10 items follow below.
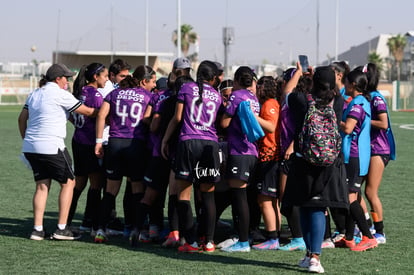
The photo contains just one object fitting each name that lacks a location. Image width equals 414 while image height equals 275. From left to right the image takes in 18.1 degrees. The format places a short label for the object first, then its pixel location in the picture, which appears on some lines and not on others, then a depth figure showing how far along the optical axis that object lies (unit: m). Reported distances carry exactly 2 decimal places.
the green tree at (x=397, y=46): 177.75
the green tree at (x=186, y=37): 166.72
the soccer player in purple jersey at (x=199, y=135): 12.86
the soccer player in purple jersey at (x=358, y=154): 13.28
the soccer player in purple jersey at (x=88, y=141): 14.69
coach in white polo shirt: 13.85
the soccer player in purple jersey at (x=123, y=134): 13.97
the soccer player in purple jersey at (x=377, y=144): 13.96
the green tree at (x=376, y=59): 170.60
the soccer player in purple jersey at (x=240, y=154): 13.07
